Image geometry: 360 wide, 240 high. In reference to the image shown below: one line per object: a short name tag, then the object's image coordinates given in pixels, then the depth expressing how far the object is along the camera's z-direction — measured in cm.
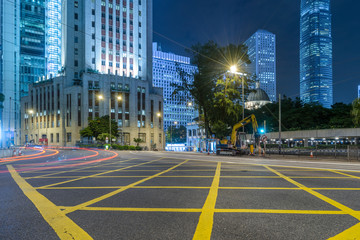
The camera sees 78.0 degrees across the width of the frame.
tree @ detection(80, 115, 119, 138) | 6119
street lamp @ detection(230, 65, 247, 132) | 2698
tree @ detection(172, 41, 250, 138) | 3114
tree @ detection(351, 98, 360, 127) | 3653
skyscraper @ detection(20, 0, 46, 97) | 10681
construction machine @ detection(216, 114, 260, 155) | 2683
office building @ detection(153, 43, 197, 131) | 18262
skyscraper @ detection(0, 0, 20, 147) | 9725
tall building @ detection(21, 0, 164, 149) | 7381
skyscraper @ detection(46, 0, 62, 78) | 11294
